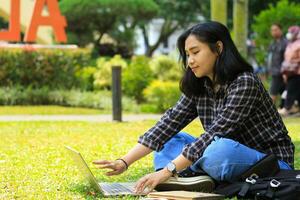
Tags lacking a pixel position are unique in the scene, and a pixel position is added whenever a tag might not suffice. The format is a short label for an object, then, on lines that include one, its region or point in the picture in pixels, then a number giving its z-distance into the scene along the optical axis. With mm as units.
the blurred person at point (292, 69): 12953
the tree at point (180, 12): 36344
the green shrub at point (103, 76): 17859
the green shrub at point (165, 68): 17998
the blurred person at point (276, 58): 13336
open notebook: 4332
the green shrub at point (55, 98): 16062
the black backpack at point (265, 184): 4372
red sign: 17844
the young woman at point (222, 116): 4641
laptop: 4719
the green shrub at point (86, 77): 17627
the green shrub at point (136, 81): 17188
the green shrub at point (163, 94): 15078
